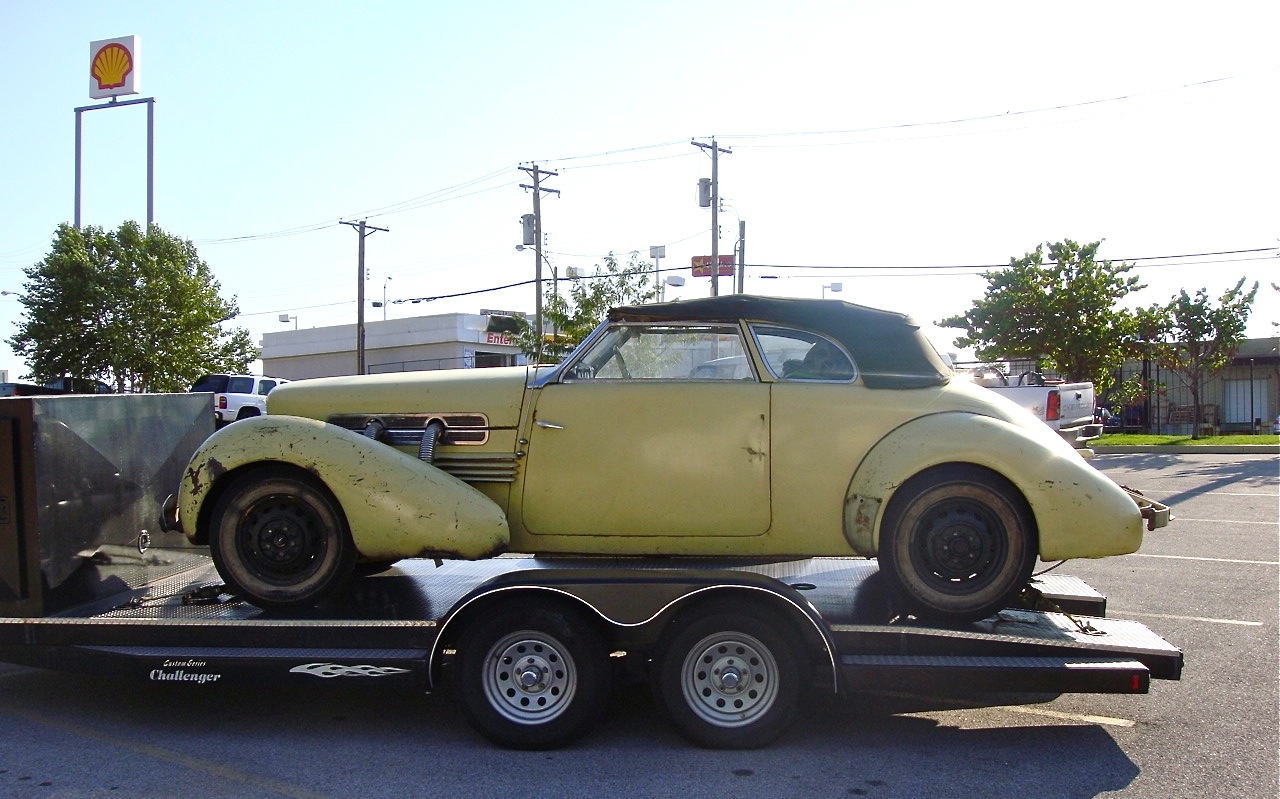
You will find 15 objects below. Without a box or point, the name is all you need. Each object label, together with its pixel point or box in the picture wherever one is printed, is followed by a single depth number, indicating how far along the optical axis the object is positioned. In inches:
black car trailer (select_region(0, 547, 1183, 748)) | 185.8
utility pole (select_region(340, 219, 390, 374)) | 1647.1
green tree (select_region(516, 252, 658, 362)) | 1099.3
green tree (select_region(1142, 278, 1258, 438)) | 1115.3
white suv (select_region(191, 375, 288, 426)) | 1005.8
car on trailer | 204.1
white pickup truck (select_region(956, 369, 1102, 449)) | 684.1
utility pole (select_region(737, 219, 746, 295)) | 1517.0
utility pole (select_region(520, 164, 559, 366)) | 1396.4
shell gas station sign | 1322.6
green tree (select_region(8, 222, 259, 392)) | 1040.2
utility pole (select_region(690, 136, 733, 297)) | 1380.4
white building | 1927.9
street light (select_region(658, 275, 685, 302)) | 1451.4
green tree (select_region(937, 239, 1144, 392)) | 1039.6
